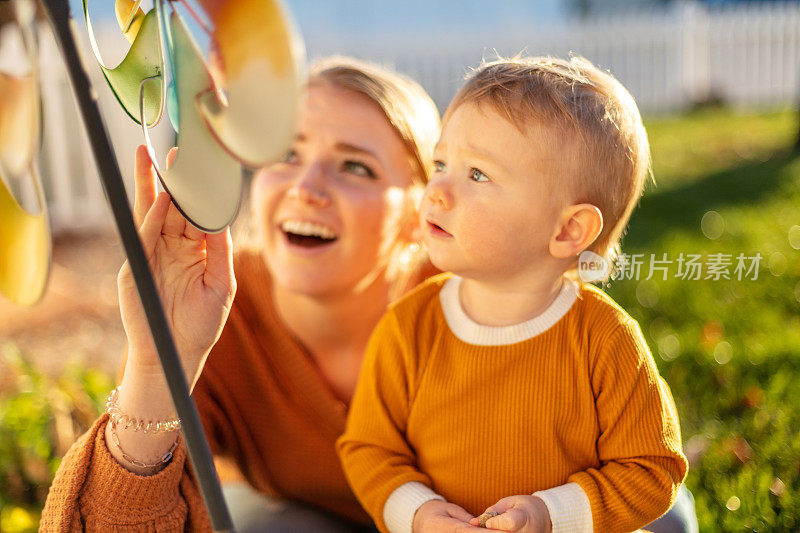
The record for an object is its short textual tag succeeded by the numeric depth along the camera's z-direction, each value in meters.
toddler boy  1.35
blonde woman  1.89
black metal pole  1.00
